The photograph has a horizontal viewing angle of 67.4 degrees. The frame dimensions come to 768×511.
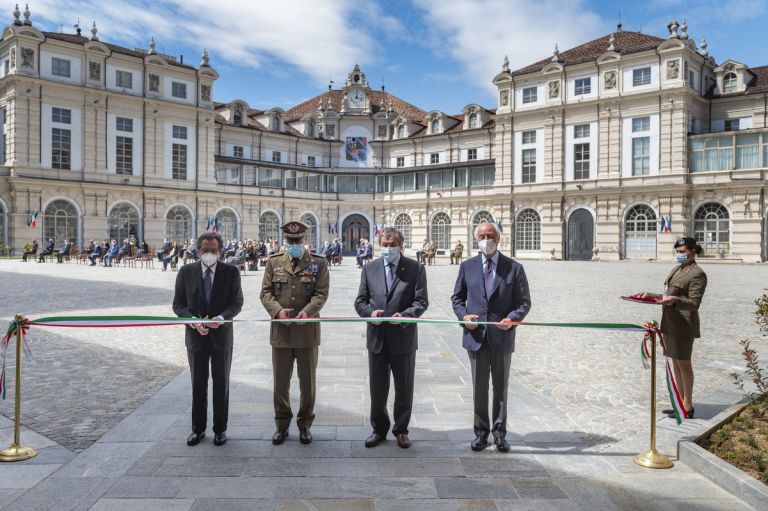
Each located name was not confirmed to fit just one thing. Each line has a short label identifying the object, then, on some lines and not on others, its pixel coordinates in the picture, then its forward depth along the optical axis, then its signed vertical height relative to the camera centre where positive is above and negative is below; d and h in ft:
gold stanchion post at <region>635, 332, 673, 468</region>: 15.38 -5.47
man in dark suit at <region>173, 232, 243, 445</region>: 17.17 -1.98
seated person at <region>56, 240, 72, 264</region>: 109.19 -0.26
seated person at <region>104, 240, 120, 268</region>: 102.63 -0.72
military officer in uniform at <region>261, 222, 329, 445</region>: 17.37 -1.83
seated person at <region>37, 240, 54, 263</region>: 109.06 -0.28
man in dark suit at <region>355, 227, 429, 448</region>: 17.21 -2.22
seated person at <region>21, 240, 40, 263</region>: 108.68 -0.12
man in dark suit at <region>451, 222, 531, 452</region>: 16.94 -1.84
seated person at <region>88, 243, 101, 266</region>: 104.61 -0.57
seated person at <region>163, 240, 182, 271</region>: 92.22 -1.06
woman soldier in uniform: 19.22 -1.97
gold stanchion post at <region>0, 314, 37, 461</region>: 15.43 -5.37
